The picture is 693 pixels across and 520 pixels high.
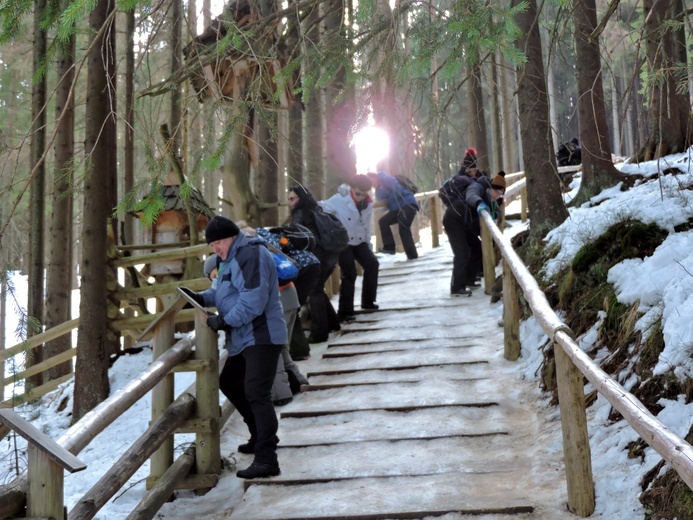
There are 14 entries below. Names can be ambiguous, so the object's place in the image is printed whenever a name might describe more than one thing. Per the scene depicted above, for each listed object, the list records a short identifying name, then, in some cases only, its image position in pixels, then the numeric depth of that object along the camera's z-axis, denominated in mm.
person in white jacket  9859
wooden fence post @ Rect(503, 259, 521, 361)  7688
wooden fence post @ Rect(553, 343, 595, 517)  4328
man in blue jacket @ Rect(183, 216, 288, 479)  5426
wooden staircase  4867
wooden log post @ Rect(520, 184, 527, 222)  15743
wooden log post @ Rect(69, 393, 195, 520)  4160
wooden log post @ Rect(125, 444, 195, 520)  4761
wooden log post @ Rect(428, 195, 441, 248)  16188
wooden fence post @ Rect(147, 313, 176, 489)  5562
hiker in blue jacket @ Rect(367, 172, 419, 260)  13125
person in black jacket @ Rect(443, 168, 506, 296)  10500
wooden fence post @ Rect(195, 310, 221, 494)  5648
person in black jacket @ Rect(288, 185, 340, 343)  8625
